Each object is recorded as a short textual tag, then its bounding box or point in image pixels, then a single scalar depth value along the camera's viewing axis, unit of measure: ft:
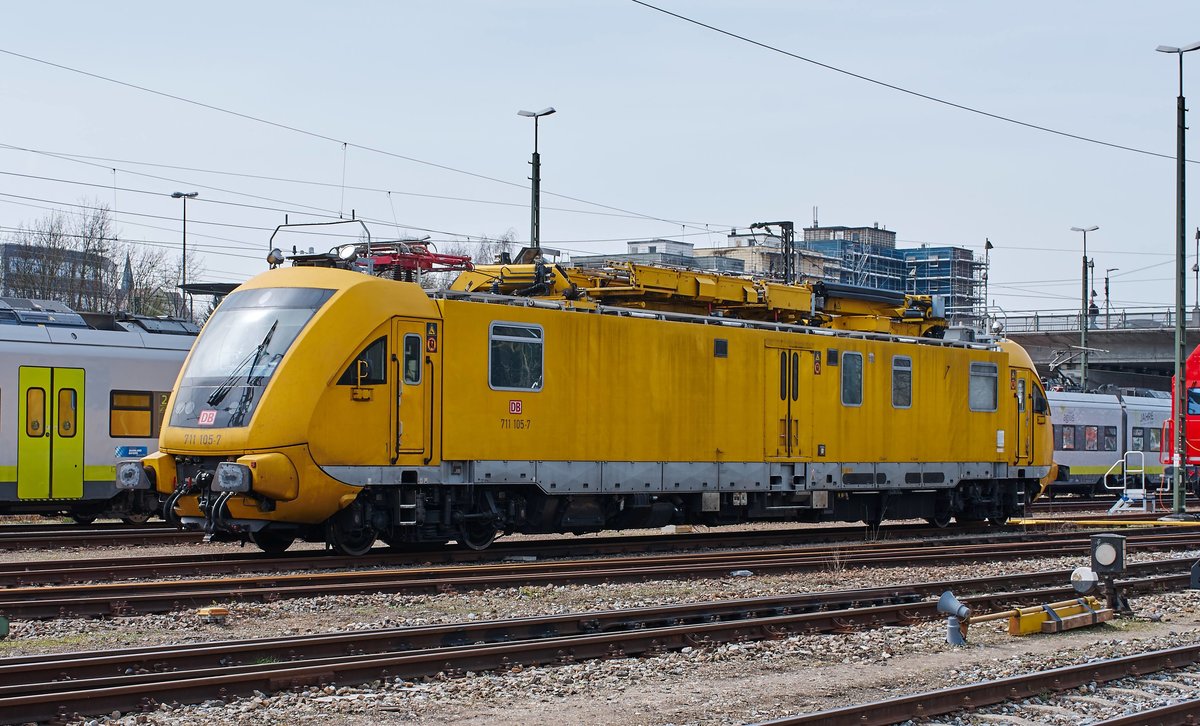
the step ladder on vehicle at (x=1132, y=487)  109.91
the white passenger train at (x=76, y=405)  72.43
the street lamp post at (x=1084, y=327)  165.78
